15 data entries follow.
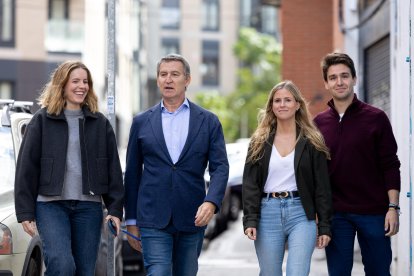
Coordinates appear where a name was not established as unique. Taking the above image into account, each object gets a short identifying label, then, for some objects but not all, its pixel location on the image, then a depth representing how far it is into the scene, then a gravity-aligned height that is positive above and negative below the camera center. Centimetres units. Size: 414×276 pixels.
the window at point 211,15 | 7922 +1007
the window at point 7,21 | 3428 +409
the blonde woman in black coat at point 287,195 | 650 -36
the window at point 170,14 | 7769 +990
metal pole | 727 +56
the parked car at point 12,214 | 728 -56
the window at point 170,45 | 7875 +757
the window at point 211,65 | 8031 +608
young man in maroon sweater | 679 -31
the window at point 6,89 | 3441 +174
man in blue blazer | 665 -24
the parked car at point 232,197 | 870 -145
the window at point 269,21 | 8156 +991
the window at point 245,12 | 8125 +1056
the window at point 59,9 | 3562 +470
